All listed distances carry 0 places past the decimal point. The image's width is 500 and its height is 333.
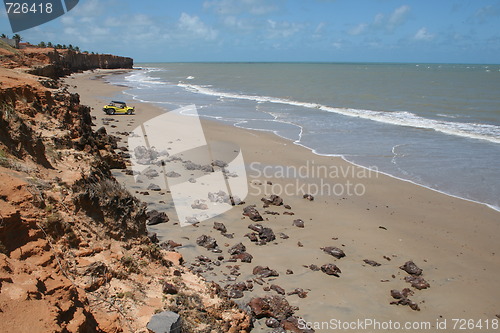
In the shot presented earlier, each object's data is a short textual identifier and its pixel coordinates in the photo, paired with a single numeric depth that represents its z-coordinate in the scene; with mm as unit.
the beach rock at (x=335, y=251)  9445
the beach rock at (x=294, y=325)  6672
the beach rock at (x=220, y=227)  10242
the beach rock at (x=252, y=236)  9891
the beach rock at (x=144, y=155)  15484
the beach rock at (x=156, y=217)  10172
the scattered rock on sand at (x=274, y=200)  12449
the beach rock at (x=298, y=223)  11016
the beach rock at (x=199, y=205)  11594
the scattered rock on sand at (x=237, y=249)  9117
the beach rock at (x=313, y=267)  8789
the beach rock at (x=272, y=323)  6677
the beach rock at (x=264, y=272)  8281
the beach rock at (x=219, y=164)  16109
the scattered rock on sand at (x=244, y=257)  8805
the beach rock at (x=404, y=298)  7689
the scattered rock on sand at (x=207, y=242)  9266
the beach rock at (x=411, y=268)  8875
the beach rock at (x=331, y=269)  8648
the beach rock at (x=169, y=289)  5457
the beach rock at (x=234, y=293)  7395
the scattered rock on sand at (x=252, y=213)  11133
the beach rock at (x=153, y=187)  12602
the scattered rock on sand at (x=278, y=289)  7723
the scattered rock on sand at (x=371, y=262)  9234
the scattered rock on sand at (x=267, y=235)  9938
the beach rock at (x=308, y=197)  13167
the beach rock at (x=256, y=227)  10384
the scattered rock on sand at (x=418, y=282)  8380
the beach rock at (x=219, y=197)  12273
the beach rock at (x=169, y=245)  8805
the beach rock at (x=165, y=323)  4438
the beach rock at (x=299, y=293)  7723
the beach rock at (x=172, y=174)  14109
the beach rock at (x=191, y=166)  15189
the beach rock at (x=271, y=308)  6812
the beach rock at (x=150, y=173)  13797
